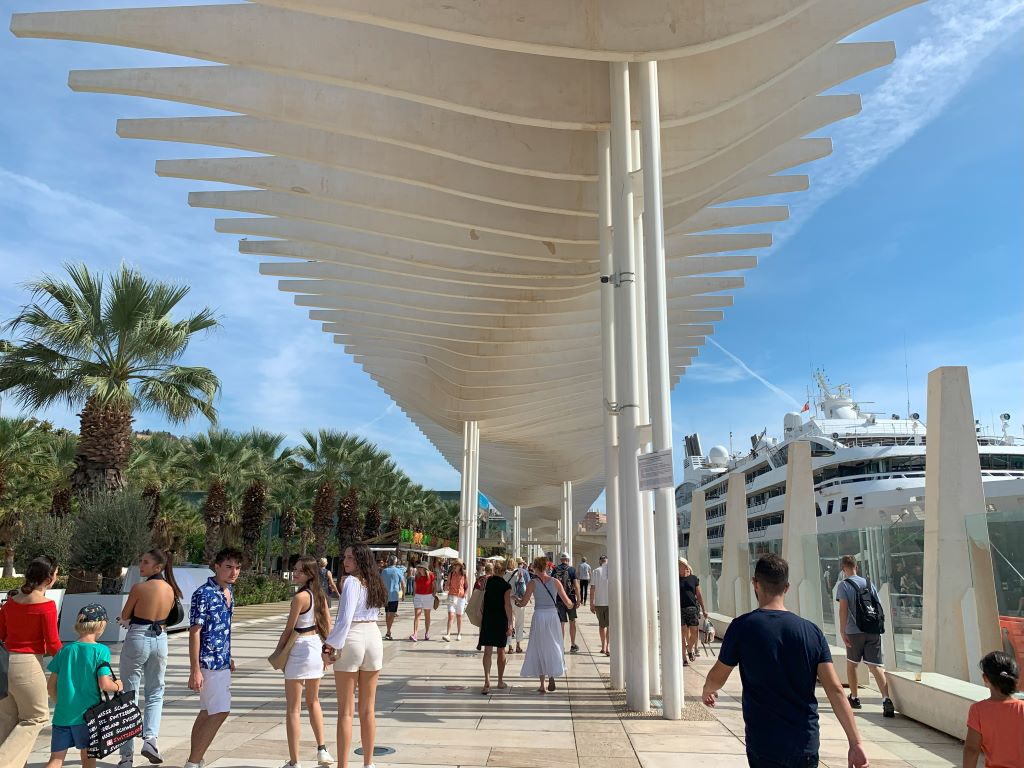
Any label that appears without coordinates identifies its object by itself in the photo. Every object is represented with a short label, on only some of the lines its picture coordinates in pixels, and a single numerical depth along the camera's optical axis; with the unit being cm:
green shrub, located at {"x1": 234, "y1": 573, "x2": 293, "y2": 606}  2852
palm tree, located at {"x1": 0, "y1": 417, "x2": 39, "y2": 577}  3281
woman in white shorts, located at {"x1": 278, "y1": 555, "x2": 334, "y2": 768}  567
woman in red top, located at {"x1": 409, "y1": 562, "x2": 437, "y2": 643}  1576
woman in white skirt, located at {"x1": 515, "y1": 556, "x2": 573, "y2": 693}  930
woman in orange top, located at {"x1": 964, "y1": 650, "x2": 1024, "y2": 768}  348
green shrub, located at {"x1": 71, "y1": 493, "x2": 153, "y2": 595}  1619
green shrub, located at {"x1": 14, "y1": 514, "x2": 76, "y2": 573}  1792
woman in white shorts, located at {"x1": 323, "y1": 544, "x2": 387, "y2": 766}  554
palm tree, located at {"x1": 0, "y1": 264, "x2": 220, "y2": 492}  1752
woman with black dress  962
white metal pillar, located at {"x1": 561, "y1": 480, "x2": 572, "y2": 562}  4394
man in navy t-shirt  330
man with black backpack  812
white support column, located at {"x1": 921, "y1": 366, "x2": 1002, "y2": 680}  757
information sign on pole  807
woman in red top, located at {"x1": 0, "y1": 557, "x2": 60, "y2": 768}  504
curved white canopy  866
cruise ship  3052
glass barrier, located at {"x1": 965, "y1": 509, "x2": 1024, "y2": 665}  680
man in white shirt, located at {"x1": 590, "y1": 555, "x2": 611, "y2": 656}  1363
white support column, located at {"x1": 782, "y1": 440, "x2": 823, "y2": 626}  1126
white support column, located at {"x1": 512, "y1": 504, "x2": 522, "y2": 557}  4888
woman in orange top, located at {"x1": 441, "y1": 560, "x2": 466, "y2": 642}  1653
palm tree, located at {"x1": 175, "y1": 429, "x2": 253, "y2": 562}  3428
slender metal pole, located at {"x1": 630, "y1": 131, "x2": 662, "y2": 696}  888
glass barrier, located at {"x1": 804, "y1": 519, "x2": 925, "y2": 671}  858
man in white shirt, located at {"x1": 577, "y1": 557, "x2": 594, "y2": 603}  2221
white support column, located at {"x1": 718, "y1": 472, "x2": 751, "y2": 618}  1498
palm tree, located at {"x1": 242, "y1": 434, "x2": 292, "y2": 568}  3444
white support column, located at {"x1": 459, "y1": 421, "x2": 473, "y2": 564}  2608
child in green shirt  494
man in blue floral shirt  549
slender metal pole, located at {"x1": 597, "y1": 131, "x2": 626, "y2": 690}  975
